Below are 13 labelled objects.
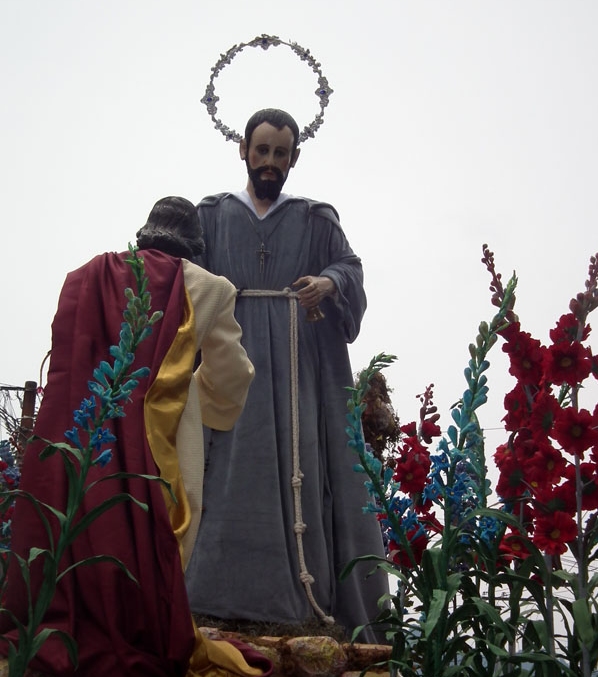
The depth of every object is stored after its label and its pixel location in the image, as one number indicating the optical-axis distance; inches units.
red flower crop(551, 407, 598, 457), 110.6
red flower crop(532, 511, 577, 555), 107.9
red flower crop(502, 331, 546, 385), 122.6
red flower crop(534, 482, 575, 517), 110.5
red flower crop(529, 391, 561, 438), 116.6
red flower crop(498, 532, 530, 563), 117.7
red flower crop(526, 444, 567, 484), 112.2
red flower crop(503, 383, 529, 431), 123.2
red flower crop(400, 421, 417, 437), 133.1
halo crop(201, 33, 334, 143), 215.3
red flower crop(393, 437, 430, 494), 126.8
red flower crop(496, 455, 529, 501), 118.4
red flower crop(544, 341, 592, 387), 116.5
